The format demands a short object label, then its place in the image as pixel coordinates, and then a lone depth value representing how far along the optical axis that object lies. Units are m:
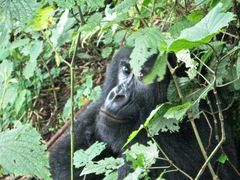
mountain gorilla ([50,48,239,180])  2.68
